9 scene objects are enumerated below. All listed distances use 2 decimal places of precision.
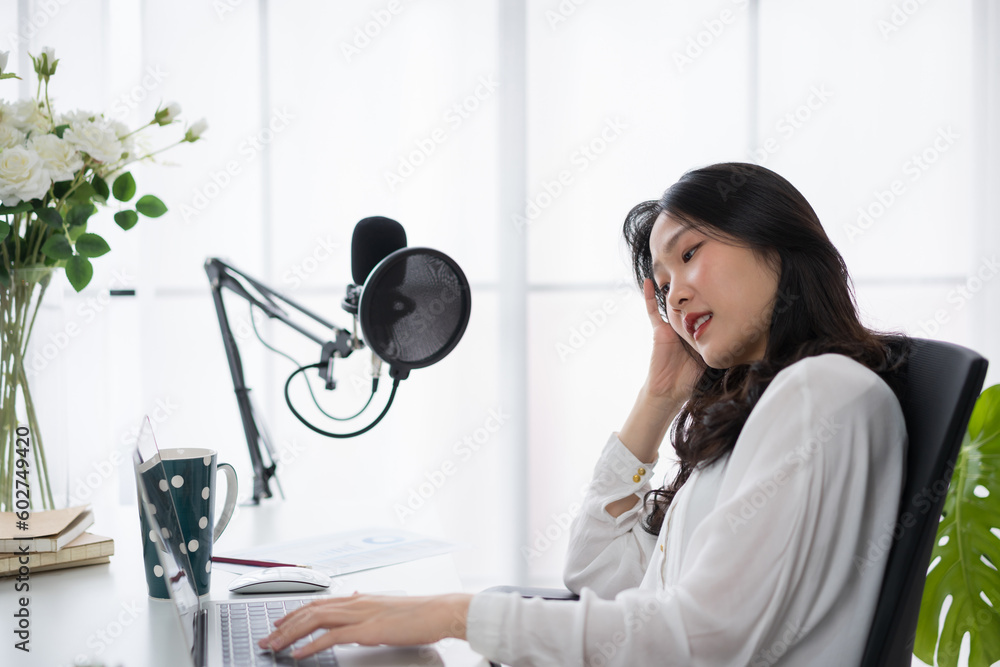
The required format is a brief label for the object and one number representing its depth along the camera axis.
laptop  0.78
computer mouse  1.01
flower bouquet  1.10
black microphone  1.10
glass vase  1.14
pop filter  1.01
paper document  1.16
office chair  0.75
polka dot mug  0.95
